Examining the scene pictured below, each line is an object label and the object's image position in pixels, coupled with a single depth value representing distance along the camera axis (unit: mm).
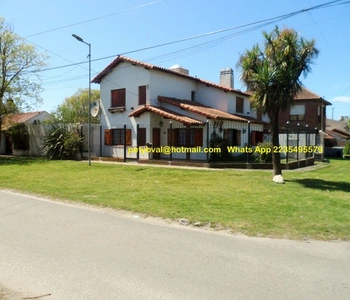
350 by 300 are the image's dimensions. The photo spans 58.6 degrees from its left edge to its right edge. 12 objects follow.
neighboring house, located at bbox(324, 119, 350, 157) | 33844
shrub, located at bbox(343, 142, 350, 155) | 34031
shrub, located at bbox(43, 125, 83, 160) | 22867
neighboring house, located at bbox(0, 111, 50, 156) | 27578
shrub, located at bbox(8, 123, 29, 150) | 28453
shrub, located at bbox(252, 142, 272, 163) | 17516
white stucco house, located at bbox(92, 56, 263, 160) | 20391
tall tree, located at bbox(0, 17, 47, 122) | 26172
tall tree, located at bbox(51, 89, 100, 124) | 50250
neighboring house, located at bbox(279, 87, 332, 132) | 34031
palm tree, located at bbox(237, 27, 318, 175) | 11508
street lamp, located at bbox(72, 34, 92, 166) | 16898
